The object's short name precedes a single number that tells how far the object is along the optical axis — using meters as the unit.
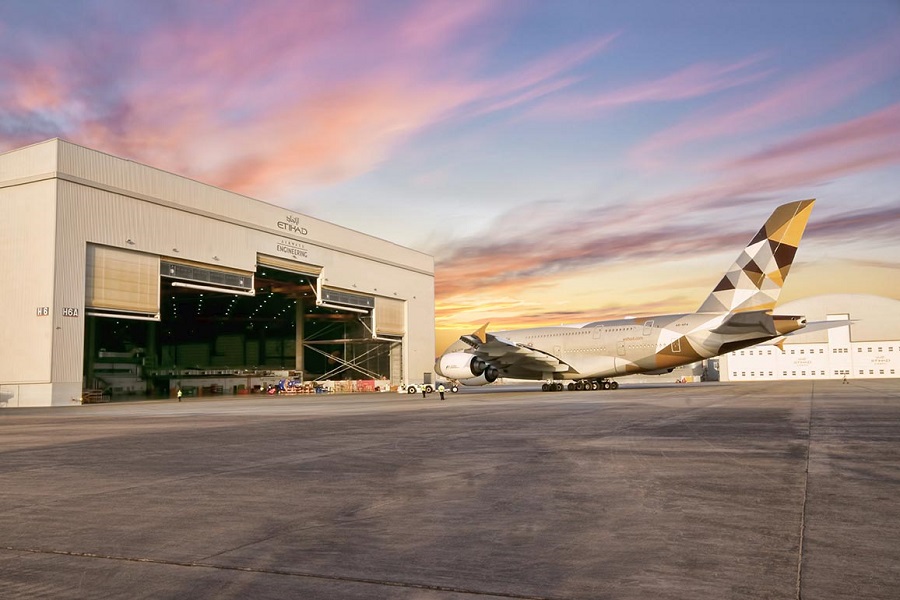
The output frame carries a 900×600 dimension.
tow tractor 50.88
